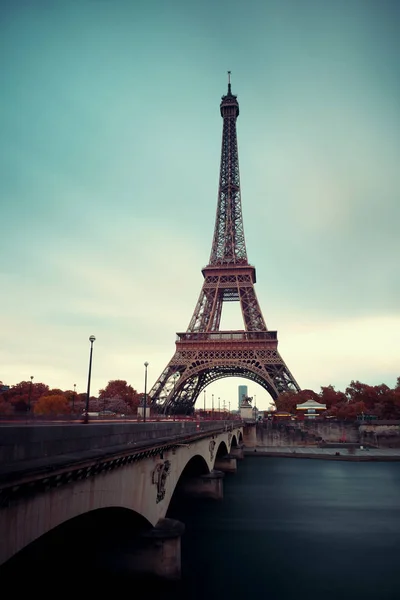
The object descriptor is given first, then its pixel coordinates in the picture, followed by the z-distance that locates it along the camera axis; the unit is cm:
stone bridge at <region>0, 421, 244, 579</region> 830
